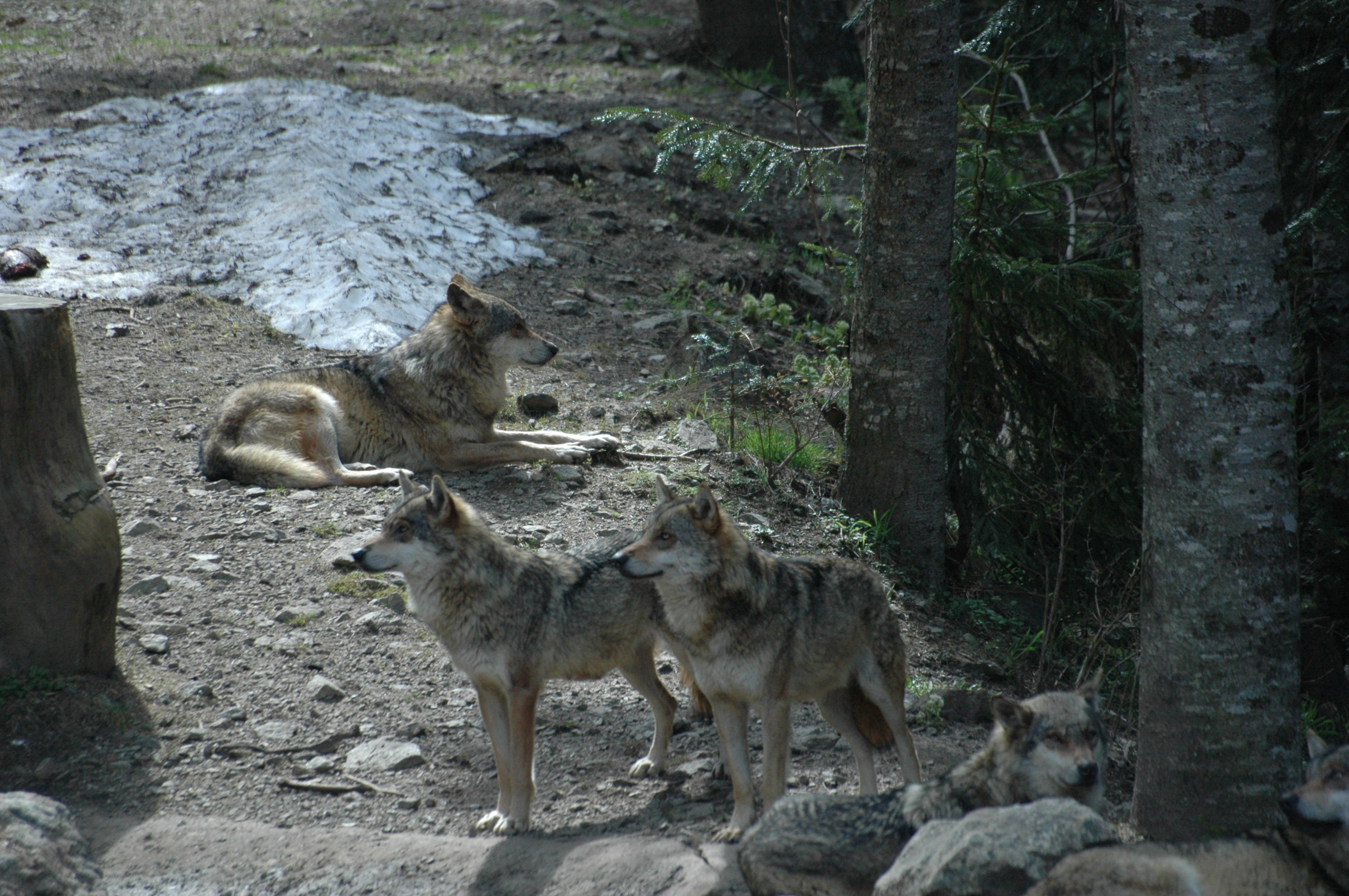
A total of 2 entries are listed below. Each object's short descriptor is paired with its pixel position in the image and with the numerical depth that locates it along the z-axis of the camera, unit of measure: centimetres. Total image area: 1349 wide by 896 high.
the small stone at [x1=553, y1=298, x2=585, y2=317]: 2387
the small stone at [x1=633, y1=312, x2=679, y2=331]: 2378
